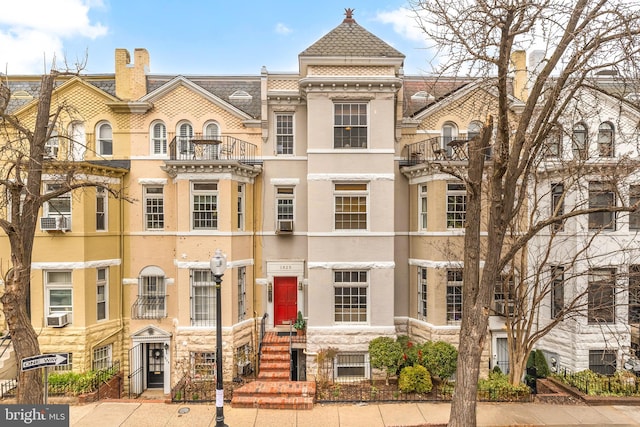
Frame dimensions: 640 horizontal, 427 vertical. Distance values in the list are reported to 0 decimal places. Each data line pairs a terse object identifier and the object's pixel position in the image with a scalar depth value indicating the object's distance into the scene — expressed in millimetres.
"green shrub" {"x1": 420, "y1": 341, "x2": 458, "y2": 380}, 12391
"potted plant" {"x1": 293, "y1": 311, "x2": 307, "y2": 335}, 14336
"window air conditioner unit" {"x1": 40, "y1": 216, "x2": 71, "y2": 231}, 13484
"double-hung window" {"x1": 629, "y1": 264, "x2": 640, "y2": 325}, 13891
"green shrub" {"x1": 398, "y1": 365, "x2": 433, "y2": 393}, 11594
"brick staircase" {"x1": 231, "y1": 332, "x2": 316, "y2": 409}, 10812
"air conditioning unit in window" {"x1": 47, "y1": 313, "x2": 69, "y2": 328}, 13203
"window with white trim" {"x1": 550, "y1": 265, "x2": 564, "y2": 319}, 14672
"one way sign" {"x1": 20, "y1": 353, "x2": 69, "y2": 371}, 7305
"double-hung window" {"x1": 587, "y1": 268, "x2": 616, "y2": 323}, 13883
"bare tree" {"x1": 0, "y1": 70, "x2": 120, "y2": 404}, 8008
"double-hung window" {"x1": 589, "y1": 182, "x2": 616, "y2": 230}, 14234
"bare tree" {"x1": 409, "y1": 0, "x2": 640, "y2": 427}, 7156
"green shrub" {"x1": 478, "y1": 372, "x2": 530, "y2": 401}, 11227
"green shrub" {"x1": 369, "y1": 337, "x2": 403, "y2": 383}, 12586
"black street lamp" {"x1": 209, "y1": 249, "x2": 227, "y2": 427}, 8156
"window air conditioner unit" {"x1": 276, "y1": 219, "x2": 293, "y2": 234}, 14766
